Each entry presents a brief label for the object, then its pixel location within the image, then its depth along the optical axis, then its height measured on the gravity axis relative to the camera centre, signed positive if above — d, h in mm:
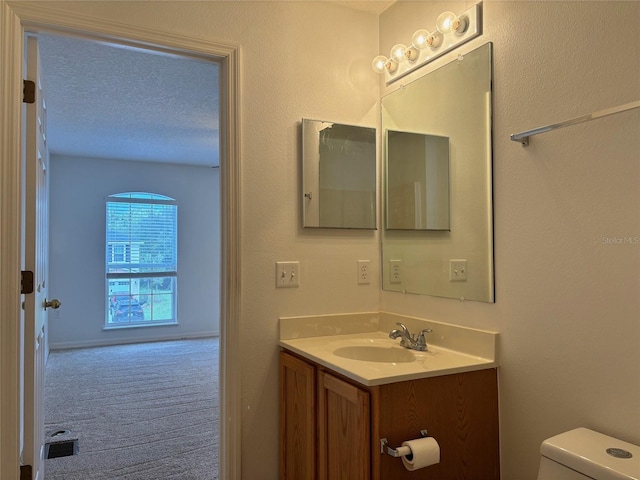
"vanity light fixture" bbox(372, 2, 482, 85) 1800 +846
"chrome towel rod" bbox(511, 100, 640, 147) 1188 +346
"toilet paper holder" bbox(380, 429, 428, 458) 1402 -605
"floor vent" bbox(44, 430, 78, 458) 2699 -1164
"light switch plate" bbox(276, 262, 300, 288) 2057 -115
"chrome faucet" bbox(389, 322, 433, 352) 1878 -370
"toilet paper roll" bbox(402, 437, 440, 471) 1394 -613
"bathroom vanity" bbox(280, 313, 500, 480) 1461 -544
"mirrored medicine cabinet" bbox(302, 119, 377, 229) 2119 +336
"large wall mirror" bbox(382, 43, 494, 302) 1764 +271
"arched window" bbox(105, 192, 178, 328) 5910 -136
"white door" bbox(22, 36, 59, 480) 1774 -35
